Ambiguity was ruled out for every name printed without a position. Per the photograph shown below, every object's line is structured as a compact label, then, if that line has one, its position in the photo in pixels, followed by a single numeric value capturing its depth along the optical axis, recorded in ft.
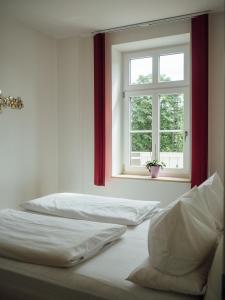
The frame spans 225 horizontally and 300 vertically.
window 11.77
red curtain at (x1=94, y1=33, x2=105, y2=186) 11.91
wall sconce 10.22
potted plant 11.69
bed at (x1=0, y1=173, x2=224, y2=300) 4.33
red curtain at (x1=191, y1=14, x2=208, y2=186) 10.19
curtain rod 10.25
